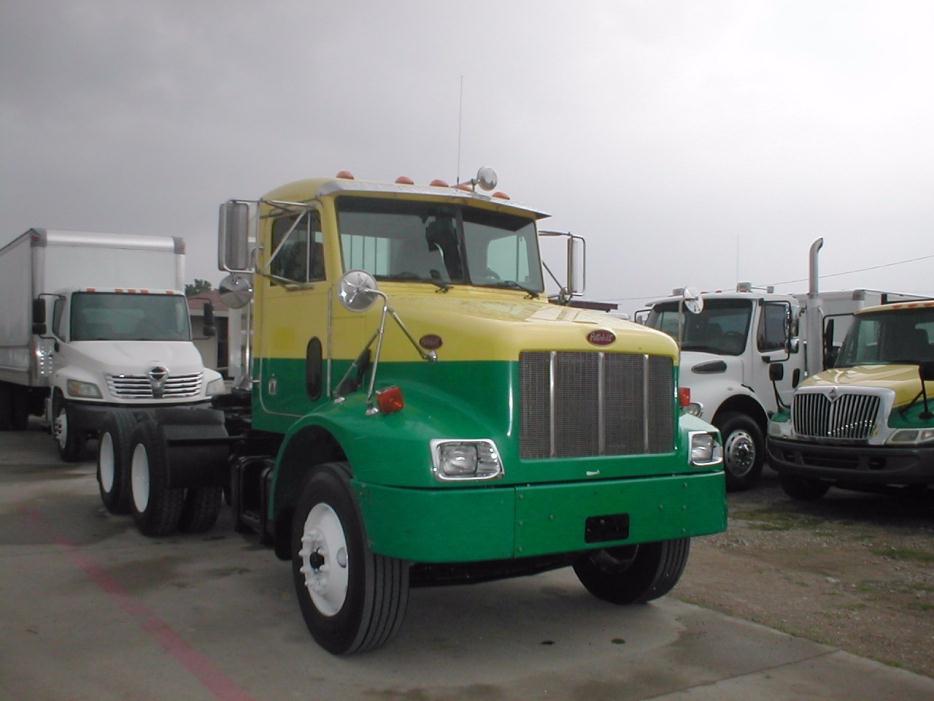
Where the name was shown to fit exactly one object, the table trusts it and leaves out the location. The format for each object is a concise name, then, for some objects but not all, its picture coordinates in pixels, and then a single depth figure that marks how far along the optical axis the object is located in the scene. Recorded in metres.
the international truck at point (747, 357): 10.69
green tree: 62.89
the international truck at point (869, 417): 8.59
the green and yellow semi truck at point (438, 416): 4.39
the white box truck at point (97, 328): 12.48
